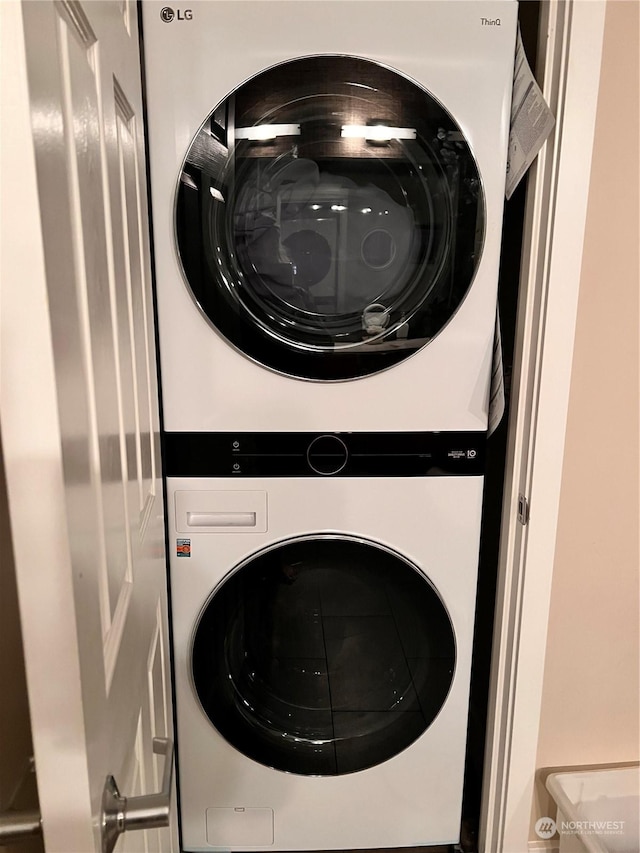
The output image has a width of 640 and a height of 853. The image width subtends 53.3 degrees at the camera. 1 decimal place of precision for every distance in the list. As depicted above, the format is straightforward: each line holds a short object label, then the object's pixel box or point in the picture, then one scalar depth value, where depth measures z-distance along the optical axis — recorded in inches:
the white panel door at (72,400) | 17.2
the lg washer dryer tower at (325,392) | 43.2
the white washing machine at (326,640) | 50.0
